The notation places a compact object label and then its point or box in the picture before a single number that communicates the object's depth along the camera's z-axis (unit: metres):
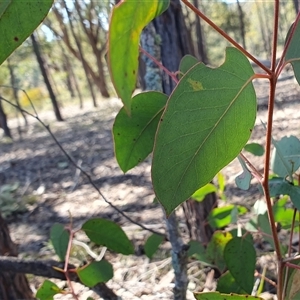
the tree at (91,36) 11.32
